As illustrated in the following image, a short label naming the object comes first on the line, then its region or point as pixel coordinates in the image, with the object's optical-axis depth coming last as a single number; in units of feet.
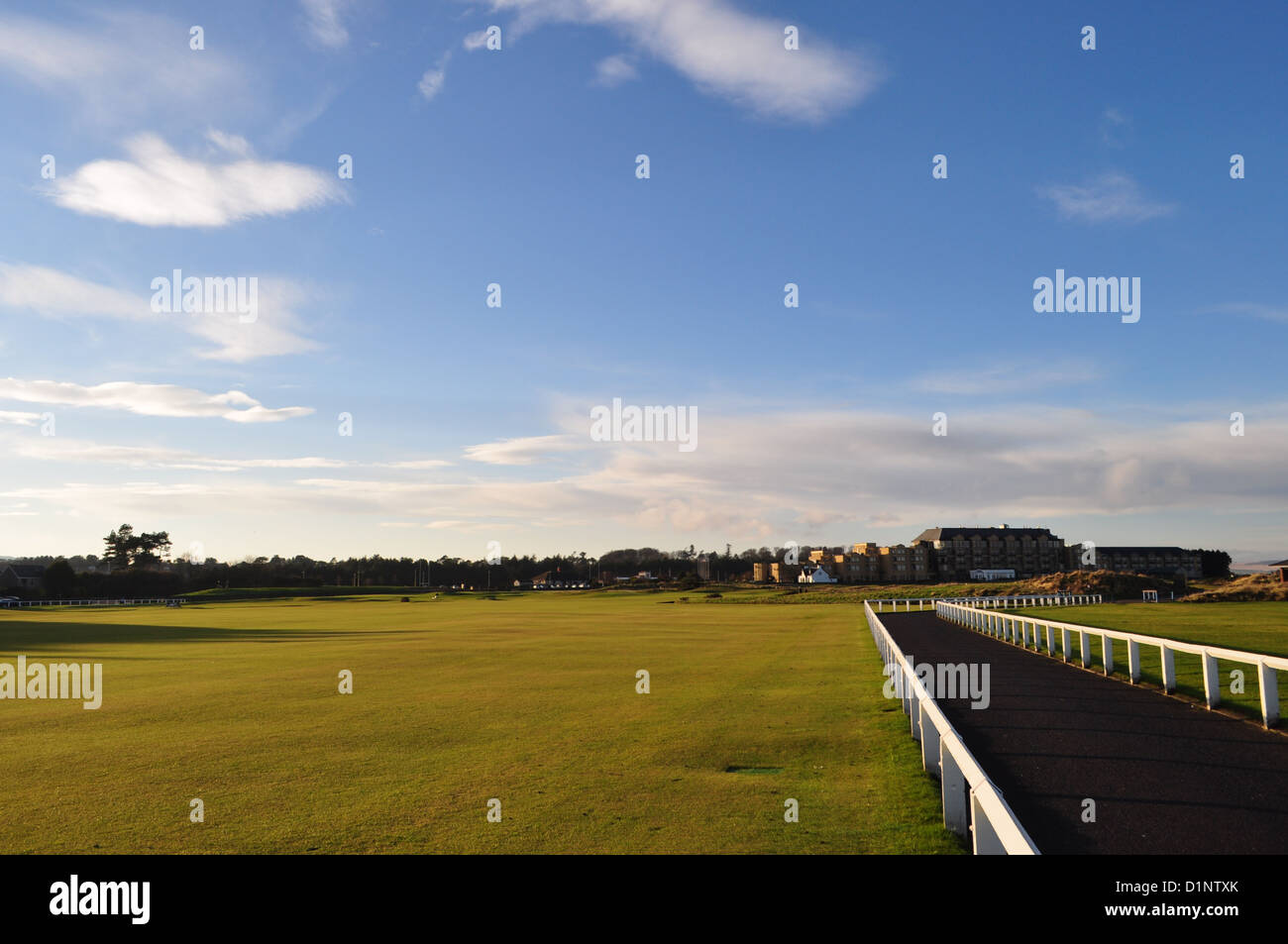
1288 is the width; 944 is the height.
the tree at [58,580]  368.07
